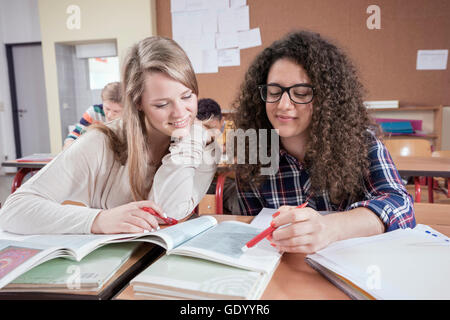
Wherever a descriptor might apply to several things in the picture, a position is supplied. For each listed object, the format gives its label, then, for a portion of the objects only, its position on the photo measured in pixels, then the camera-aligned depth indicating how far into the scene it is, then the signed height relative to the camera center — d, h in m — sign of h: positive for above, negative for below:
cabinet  3.40 -0.13
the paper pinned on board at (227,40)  3.99 +0.81
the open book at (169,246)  0.58 -0.26
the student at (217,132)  1.68 -0.13
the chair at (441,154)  2.47 -0.38
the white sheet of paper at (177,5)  4.09 +1.27
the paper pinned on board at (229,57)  4.01 +0.61
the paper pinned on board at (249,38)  3.92 +0.81
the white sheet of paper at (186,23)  4.07 +1.05
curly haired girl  1.00 -0.08
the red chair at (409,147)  2.61 -0.34
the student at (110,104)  2.79 +0.06
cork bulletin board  3.41 +0.76
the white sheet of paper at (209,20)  4.03 +1.06
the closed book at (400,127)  3.44 -0.24
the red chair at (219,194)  1.75 -0.45
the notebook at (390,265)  0.50 -0.27
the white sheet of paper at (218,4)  3.96 +1.24
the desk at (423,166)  1.73 -0.35
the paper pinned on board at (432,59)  3.42 +0.44
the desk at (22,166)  2.29 -0.36
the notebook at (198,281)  0.50 -0.27
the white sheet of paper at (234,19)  3.93 +1.04
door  5.17 +0.22
